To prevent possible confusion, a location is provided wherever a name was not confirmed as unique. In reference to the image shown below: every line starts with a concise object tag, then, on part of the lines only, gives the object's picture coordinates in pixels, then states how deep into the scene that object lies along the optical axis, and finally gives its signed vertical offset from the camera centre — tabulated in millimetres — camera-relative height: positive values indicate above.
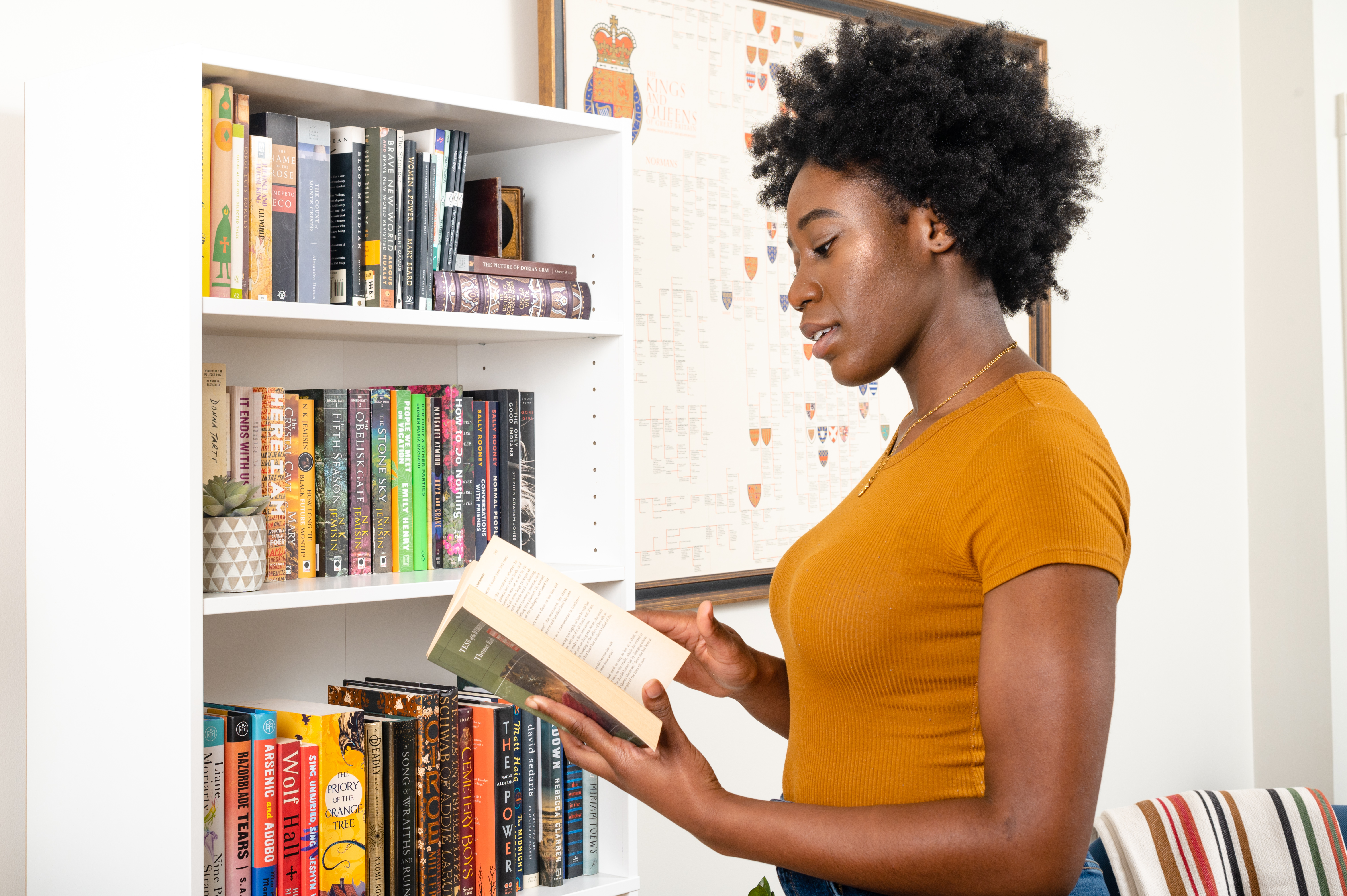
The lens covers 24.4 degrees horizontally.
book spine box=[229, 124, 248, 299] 3297 +305
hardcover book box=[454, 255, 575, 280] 3510 +295
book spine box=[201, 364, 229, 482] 3364 +108
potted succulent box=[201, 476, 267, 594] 3301 -8
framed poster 3920 +324
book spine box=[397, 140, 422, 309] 3439 +331
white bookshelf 3226 +111
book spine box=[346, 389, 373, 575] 3479 +47
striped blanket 3866 -522
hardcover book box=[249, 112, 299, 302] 3345 +341
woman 2914 -5
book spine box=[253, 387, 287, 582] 3420 +60
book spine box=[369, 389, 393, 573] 3492 +52
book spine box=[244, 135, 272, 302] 3327 +310
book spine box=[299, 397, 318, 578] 3450 +29
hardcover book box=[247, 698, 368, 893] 3346 -270
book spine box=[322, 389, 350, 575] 3464 +41
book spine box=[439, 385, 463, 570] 3532 +40
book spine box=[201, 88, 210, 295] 3263 +324
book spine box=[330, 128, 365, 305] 3408 +329
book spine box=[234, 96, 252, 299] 3306 +333
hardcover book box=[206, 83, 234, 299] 3280 +332
